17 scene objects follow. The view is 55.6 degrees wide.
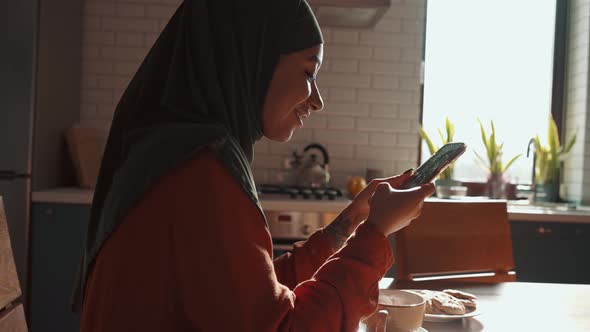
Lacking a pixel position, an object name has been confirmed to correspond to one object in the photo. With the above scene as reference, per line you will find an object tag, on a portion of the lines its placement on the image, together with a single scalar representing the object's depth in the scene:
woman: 0.79
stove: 2.85
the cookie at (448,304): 1.14
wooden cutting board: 2.99
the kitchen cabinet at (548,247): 2.80
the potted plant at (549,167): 3.25
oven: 2.67
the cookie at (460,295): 1.24
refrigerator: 2.60
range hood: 2.61
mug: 0.95
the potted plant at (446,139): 3.26
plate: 1.12
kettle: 3.06
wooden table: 1.15
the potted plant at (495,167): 3.23
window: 3.57
